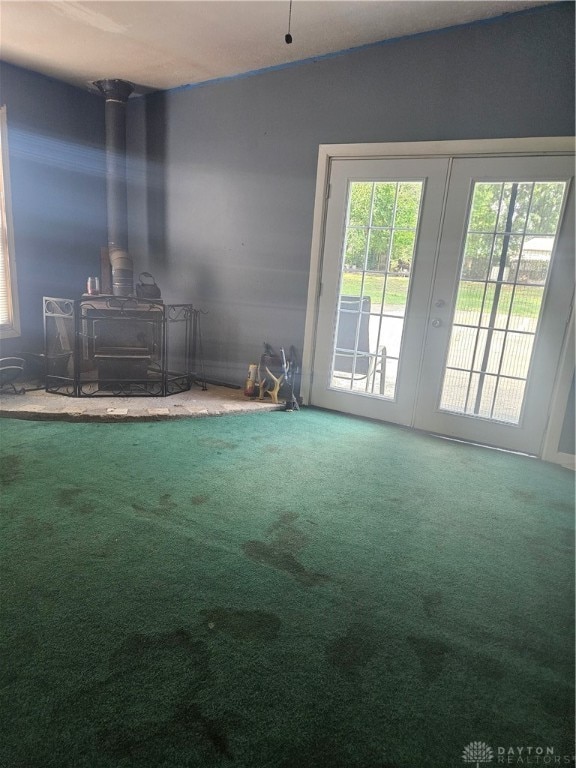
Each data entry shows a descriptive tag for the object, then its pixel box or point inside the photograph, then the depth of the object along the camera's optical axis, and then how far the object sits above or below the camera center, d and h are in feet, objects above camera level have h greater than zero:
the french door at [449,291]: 10.18 -0.11
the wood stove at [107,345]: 12.73 -2.36
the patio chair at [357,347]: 12.64 -1.81
